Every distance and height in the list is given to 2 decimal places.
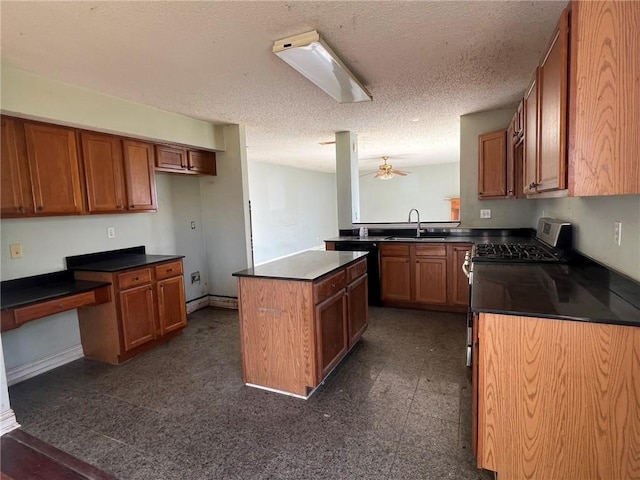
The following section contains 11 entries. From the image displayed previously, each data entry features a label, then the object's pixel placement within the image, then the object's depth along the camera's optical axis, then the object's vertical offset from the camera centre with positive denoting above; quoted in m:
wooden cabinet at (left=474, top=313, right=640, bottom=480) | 1.24 -0.76
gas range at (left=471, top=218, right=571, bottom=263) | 2.36 -0.37
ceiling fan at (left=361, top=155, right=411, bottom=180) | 6.73 +0.77
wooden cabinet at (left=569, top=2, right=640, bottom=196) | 1.16 +0.37
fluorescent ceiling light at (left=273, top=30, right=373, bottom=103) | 2.01 +1.00
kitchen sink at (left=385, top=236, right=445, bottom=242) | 3.96 -0.36
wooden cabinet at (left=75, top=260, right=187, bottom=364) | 2.88 -0.85
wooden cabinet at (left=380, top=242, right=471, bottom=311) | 3.83 -0.79
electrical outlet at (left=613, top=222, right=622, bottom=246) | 1.62 -0.16
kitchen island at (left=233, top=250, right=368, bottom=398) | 2.23 -0.76
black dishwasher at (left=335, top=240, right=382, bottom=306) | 4.20 -0.68
